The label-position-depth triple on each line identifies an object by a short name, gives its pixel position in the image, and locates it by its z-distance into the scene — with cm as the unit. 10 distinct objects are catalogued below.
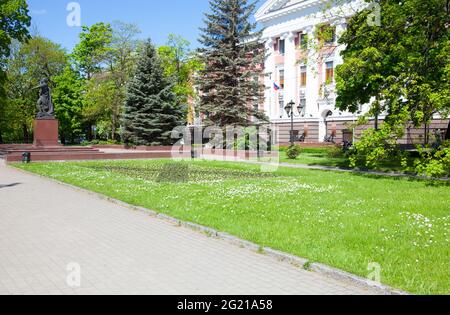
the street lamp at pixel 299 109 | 4996
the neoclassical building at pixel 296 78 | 4688
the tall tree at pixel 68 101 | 5841
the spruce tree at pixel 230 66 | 3616
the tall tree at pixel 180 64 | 4938
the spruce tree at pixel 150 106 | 4244
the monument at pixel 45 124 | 3195
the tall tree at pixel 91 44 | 5781
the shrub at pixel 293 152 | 2922
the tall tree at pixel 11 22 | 3538
